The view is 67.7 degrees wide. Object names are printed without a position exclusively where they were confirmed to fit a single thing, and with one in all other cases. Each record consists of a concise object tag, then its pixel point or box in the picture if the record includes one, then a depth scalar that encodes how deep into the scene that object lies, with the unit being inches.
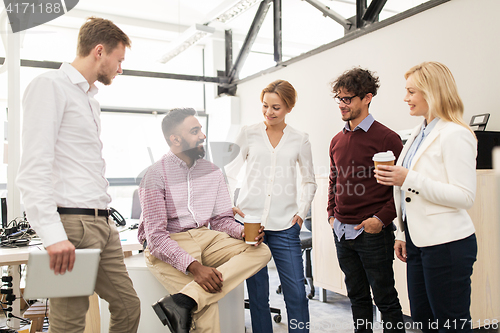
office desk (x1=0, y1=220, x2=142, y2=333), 74.3
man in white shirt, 46.7
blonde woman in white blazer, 54.4
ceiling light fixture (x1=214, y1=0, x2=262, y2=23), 154.6
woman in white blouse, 77.0
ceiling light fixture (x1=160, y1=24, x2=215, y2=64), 168.9
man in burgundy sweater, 67.6
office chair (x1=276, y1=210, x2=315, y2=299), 135.6
